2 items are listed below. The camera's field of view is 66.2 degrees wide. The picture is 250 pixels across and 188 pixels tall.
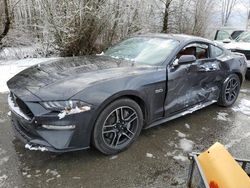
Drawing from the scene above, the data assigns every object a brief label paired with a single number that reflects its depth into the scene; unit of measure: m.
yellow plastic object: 1.48
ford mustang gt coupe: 1.99
